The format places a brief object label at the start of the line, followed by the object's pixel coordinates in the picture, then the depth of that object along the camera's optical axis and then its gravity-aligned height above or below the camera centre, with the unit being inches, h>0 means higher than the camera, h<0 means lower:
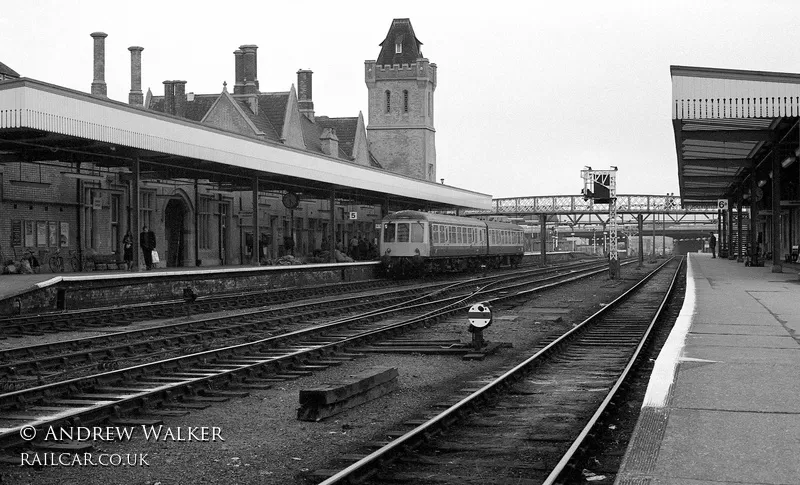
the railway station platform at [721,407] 235.8 -55.9
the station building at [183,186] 981.8 +83.3
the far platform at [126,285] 813.9 -43.2
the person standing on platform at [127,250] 1100.8 -7.8
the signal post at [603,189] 1375.5 +75.4
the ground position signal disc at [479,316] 560.8 -44.1
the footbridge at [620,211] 3446.1 +127.9
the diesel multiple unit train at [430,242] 1523.1 -1.7
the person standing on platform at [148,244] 1095.6 -1.0
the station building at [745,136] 1025.5 +138.5
